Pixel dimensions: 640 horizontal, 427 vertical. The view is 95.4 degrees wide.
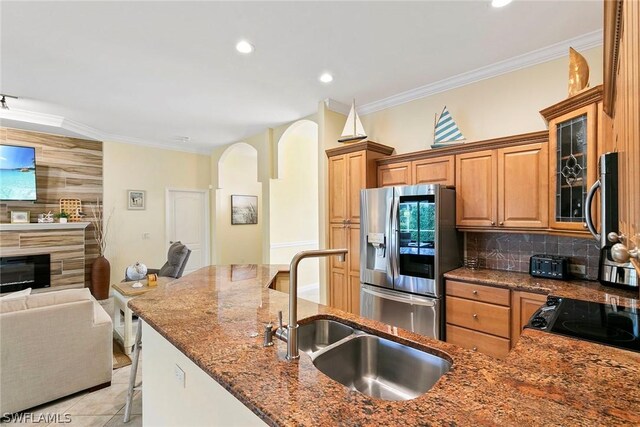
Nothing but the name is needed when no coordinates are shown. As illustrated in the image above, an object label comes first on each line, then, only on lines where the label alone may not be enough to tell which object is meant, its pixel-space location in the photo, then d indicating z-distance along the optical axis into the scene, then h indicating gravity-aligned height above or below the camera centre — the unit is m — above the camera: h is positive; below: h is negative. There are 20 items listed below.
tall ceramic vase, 4.90 -1.09
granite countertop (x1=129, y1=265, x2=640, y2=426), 0.74 -0.53
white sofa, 2.14 -1.06
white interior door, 6.05 -0.20
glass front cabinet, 1.95 +0.33
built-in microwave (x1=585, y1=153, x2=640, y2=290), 1.01 +0.05
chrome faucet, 1.03 -0.35
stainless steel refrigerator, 2.65 -0.41
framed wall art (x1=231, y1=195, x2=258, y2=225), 6.51 +0.05
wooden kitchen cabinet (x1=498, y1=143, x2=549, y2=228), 2.39 +0.21
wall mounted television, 4.20 +0.61
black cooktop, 1.27 -0.56
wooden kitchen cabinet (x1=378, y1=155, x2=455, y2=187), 2.93 +0.42
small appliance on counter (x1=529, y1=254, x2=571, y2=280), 2.38 -0.47
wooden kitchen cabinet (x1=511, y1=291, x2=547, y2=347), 2.18 -0.74
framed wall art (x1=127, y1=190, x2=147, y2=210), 5.52 +0.27
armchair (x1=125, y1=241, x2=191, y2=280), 4.38 -0.76
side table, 3.20 -1.14
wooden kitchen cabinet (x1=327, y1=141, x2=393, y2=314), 3.33 +0.06
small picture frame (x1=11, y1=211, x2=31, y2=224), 4.35 -0.05
